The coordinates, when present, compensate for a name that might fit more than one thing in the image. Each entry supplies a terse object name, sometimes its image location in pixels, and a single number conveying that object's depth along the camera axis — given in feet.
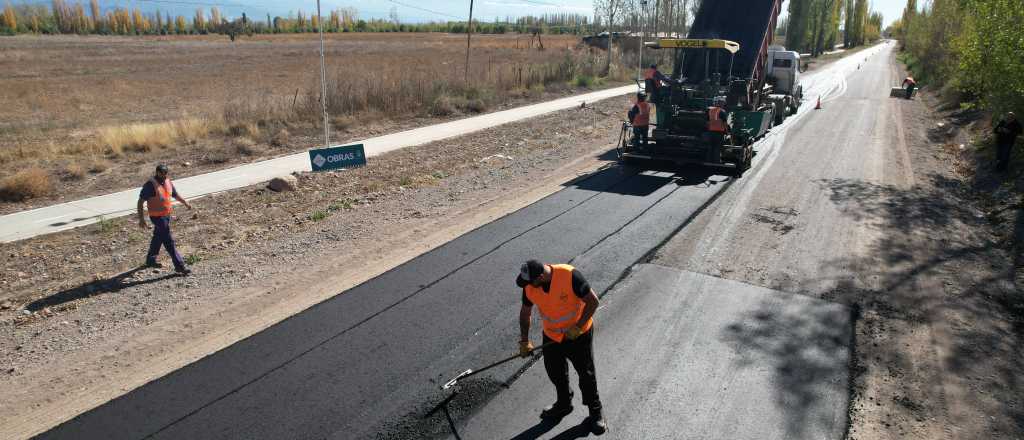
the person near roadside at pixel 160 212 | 28.55
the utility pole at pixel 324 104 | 53.86
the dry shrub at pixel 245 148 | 54.34
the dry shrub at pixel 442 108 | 76.74
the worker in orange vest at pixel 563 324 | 15.88
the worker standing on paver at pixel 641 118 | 46.57
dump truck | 46.03
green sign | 46.45
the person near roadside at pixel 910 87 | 97.30
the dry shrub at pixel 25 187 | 40.65
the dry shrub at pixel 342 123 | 66.03
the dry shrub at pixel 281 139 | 57.72
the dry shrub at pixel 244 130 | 59.66
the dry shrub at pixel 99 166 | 47.88
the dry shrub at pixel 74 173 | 45.85
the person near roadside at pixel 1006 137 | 43.80
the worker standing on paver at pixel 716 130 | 43.86
